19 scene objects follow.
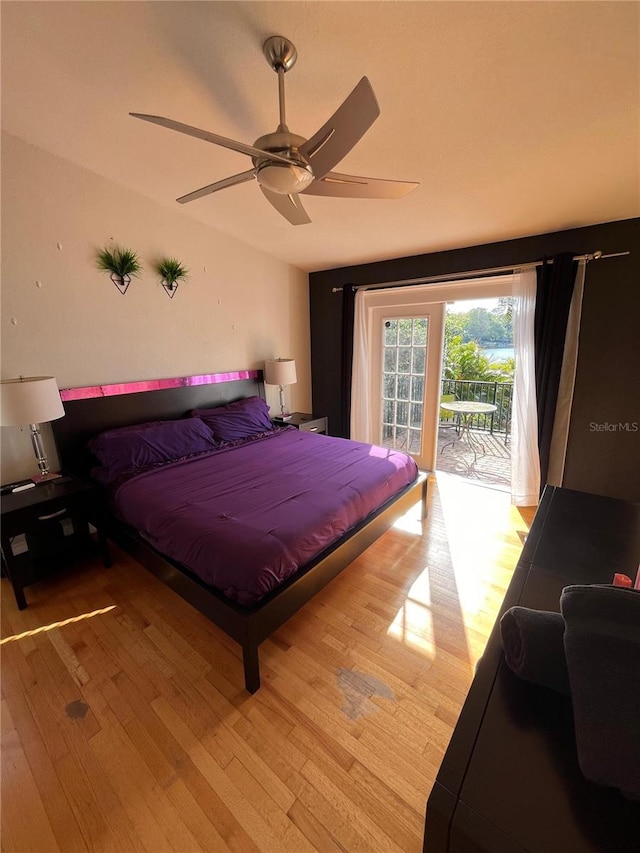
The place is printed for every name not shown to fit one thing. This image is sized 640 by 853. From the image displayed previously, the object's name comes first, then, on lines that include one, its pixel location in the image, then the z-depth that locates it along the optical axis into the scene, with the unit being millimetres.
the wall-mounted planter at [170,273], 2900
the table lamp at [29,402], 1963
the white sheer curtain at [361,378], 3883
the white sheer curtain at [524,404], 2855
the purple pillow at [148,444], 2453
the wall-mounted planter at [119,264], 2586
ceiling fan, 1158
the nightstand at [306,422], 3808
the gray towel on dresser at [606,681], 537
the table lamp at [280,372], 3664
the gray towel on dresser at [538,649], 716
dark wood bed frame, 1488
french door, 3646
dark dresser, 522
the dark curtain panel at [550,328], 2652
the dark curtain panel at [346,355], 3865
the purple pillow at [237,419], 3141
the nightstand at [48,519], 1929
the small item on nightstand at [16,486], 2145
